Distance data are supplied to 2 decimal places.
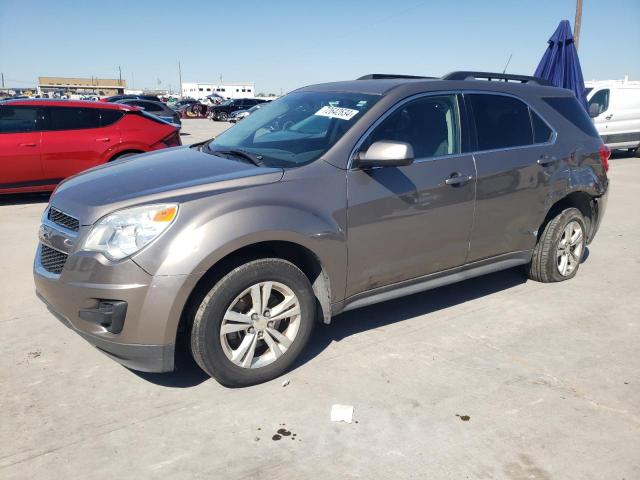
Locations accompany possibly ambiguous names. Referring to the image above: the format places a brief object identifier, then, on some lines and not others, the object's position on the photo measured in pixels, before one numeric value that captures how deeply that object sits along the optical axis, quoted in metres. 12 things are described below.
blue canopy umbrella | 11.41
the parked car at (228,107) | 32.44
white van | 13.74
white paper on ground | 2.80
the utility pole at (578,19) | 17.97
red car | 7.58
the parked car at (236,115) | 29.68
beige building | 120.80
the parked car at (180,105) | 41.10
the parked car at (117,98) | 22.06
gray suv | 2.73
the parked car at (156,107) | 20.31
